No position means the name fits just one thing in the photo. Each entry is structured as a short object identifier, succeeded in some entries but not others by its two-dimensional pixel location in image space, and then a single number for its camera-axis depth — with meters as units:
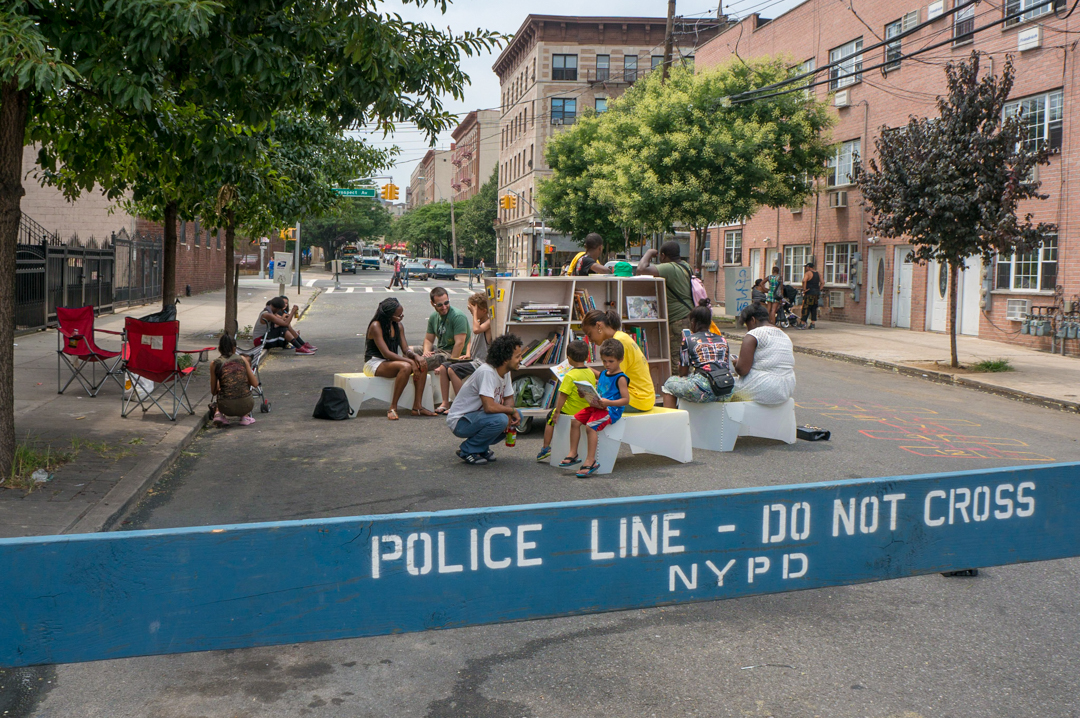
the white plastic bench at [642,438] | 8.03
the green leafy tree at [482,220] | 86.81
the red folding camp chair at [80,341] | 11.16
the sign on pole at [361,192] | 27.69
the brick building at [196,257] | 33.34
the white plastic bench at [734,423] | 9.05
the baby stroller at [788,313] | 26.67
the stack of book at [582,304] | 10.45
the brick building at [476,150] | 95.81
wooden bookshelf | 10.35
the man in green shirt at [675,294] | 11.20
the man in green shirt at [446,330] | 11.26
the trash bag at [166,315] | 13.33
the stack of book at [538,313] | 10.31
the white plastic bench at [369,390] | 11.30
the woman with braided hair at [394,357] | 11.09
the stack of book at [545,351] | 10.12
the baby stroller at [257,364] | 11.37
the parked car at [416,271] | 67.75
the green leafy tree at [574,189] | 40.09
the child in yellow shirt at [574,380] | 7.86
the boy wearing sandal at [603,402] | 7.93
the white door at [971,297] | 22.73
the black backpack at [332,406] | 10.96
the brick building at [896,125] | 20.02
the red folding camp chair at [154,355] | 10.00
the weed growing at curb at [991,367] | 16.30
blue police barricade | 2.38
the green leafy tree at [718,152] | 25.58
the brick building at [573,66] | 67.06
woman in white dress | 9.14
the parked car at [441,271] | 68.31
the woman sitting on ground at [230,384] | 10.17
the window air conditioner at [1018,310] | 20.62
